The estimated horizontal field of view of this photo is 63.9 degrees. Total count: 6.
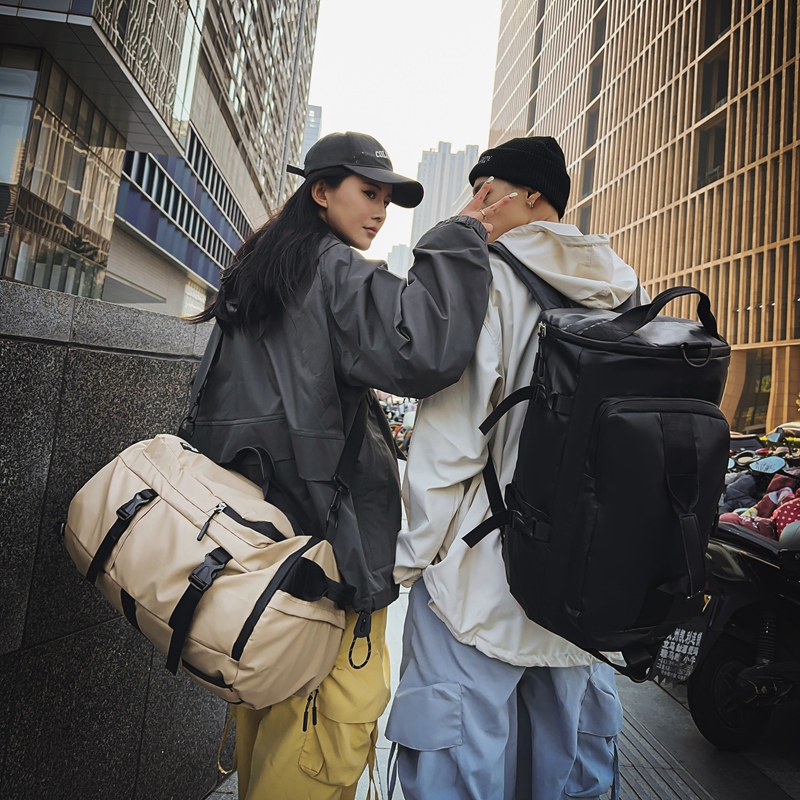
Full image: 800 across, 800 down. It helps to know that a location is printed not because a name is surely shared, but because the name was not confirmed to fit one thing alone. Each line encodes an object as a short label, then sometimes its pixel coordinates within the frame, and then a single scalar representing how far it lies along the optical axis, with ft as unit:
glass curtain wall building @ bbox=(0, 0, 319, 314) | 40.98
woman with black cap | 4.16
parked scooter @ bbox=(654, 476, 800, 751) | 9.74
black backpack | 3.53
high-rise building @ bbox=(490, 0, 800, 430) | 85.35
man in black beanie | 4.16
